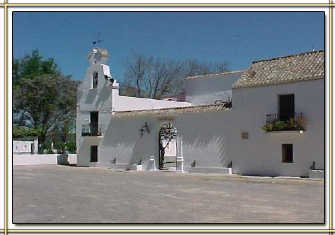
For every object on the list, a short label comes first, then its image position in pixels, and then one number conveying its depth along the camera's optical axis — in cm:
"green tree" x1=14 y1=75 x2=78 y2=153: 3234
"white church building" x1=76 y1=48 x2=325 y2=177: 1677
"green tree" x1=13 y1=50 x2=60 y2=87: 3762
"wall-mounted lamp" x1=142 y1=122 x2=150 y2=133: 2197
